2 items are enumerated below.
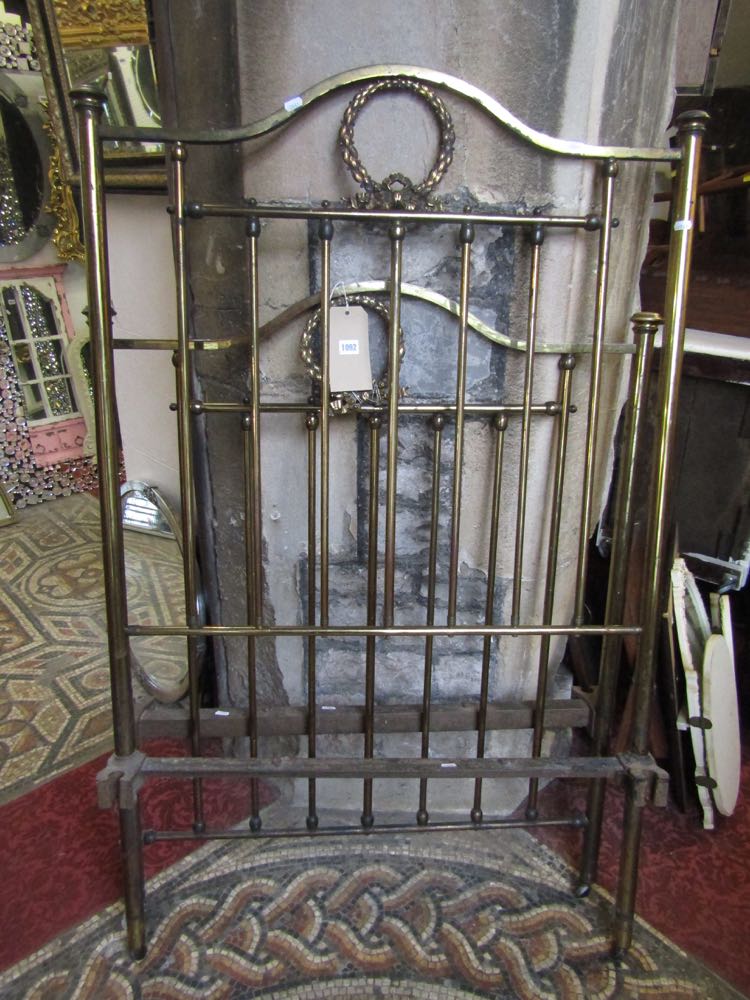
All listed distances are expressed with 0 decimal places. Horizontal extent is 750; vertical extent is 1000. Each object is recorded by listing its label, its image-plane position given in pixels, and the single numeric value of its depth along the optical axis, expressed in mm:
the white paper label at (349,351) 1167
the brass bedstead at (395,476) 1054
